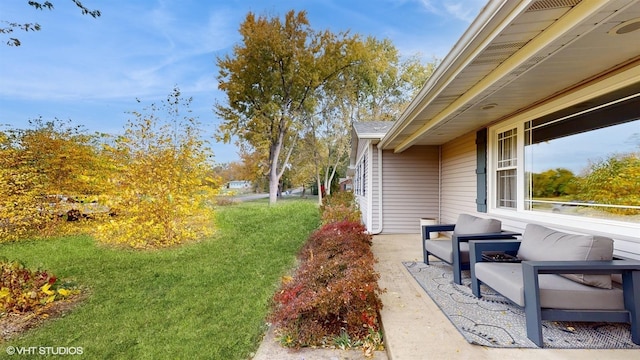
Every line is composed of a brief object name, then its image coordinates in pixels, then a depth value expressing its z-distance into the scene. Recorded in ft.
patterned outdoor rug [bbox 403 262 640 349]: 7.56
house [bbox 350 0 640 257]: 6.45
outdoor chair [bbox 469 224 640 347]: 7.53
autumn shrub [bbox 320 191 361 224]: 26.53
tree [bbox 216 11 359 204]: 54.34
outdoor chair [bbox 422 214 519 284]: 12.10
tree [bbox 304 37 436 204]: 70.13
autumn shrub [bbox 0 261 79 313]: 11.35
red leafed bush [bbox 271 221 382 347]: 8.48
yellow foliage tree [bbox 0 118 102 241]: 22.04
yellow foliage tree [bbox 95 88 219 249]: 21.54
